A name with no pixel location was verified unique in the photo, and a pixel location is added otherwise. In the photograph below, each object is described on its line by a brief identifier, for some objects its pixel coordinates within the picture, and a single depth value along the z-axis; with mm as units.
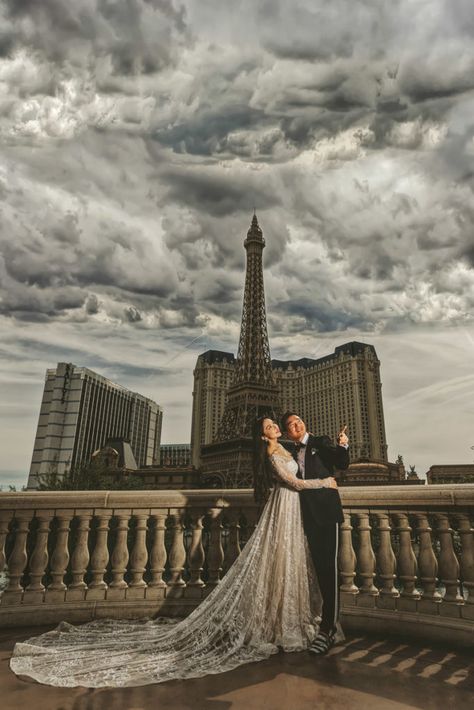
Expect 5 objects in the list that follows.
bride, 4164
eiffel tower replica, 73750
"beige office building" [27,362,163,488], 100875
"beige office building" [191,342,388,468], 125312
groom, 4727
